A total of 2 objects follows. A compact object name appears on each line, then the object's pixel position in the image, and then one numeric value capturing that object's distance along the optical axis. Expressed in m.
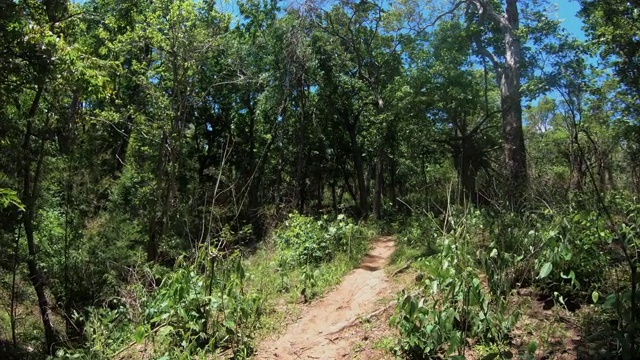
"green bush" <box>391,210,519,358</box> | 4.05
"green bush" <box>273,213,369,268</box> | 9.05
